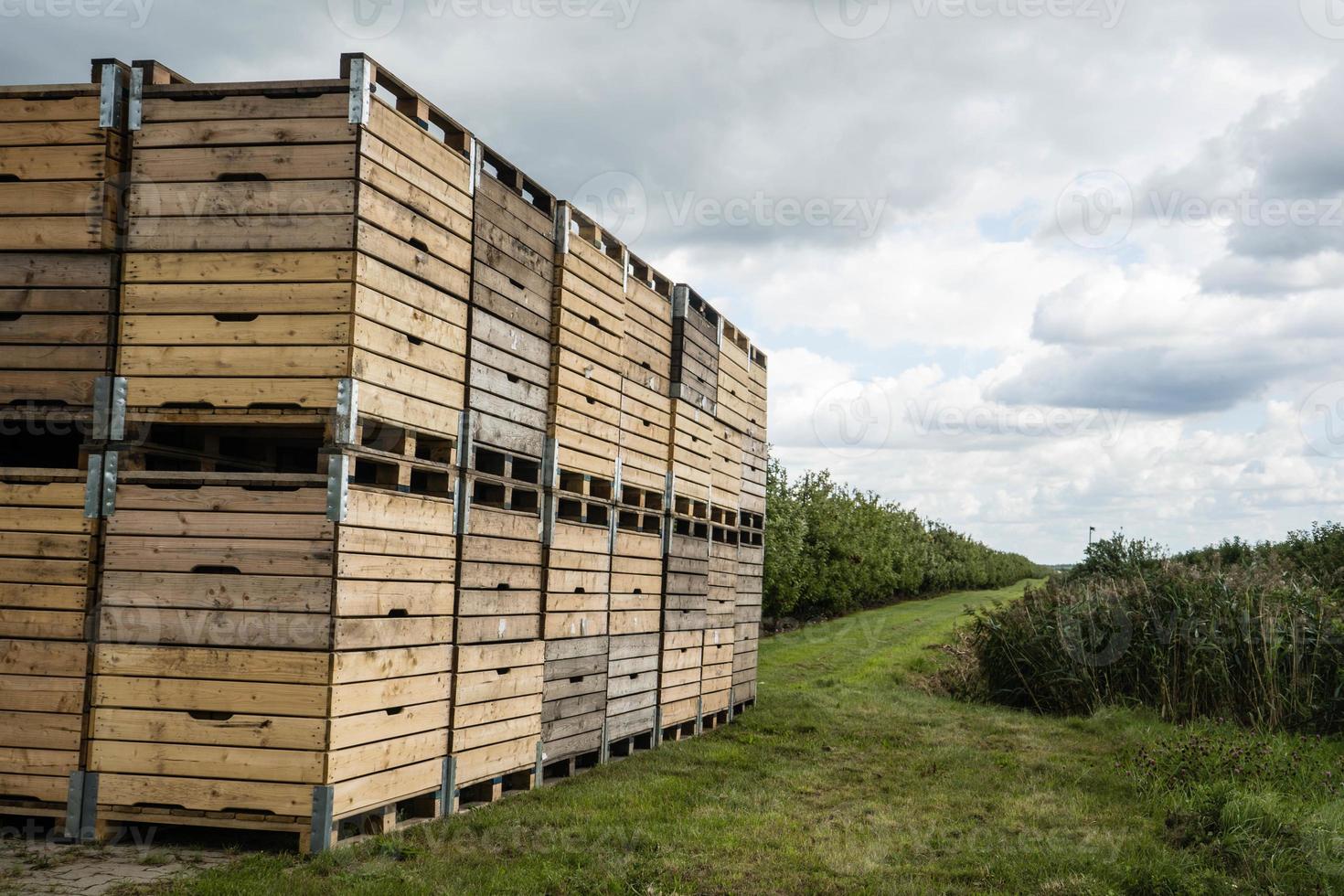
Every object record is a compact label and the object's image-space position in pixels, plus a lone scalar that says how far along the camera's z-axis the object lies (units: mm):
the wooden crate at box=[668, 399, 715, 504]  13344
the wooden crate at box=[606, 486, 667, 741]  11633
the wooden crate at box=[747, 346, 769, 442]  17453
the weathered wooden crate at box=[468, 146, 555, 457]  8977
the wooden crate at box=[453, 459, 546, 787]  8719
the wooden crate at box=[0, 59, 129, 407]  7555
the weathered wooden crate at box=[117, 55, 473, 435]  7348
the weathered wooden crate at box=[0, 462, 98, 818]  7223
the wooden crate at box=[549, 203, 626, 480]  10273
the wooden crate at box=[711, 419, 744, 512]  15336
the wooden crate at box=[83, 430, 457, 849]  7043
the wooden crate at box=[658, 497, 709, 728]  13117
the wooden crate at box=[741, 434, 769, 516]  16906
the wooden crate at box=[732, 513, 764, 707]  16297
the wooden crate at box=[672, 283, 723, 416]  13469
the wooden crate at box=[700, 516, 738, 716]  14766
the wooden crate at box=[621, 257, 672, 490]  12000
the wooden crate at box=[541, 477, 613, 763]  10180
